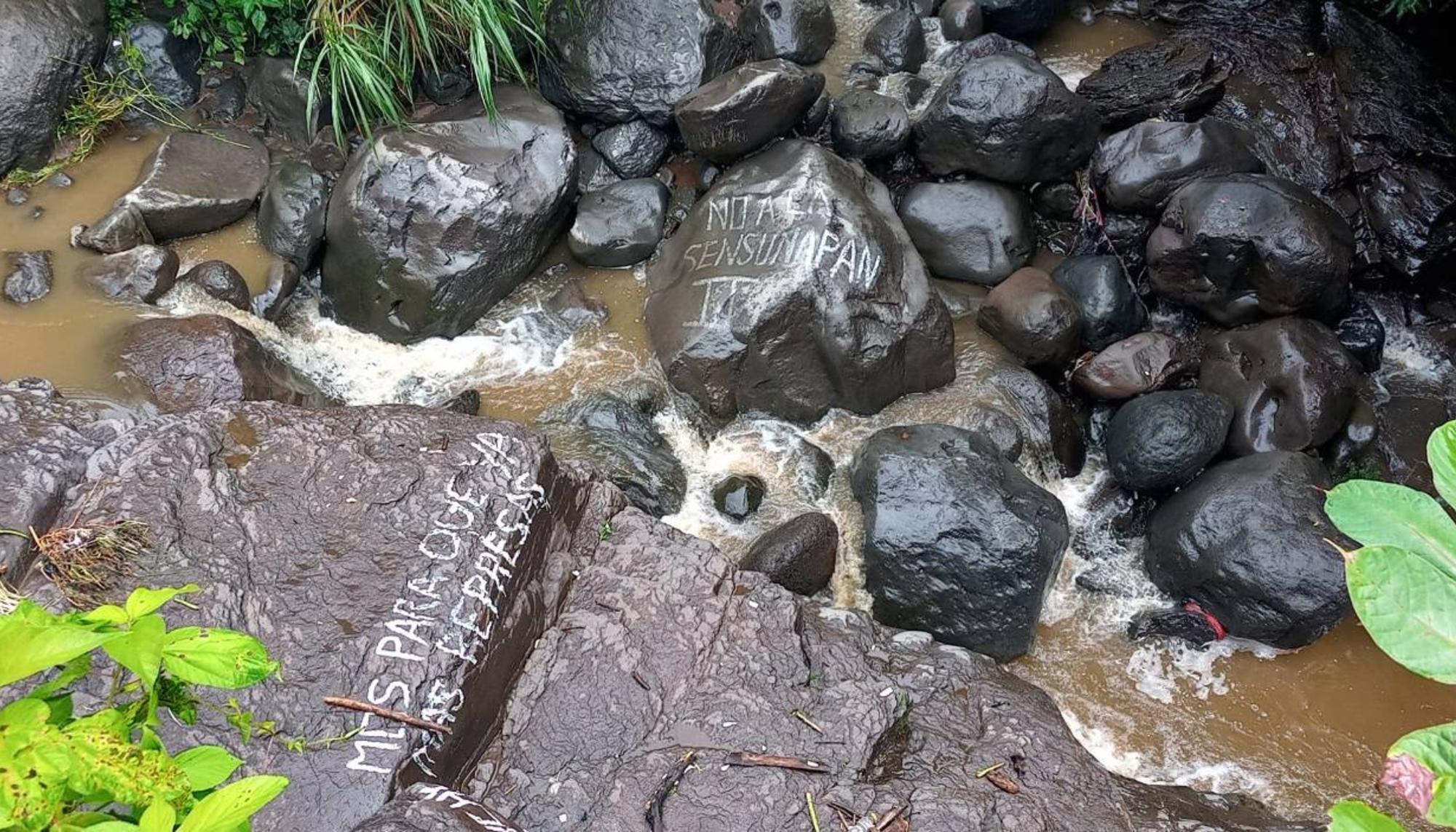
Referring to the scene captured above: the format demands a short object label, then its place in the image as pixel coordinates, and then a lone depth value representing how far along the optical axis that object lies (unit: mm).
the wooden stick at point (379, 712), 2771
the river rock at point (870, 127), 5504
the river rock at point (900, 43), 6176
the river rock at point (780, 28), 6008
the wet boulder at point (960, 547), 4094
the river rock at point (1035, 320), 4910
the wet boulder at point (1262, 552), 4125
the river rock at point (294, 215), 5129
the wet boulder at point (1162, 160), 5230
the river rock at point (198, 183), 5113
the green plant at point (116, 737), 1132
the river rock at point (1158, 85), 5609
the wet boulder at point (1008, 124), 5242
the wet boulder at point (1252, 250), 4781
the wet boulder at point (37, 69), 5117
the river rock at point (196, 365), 4234
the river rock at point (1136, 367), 4859
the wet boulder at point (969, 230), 5312
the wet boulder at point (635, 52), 5547
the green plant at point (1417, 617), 1120
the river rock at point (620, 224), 5301
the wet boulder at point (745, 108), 5129
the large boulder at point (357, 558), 2738
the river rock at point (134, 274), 4793
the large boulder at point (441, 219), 4941
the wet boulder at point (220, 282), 4922
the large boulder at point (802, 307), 4664
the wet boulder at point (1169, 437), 4570
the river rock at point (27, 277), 4719
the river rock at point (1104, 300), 5094
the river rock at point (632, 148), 5586
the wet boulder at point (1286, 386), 4691
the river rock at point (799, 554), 4164
